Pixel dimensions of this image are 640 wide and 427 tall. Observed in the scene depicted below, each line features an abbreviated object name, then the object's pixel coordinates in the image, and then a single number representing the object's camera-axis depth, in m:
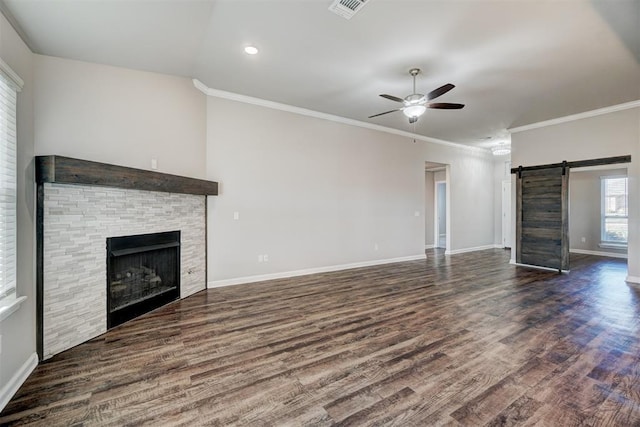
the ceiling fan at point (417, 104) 3.55
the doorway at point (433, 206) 8.97
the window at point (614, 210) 7.07
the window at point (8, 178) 1.94
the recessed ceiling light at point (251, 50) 3.20
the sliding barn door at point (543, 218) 5.51
